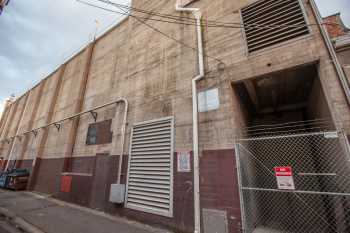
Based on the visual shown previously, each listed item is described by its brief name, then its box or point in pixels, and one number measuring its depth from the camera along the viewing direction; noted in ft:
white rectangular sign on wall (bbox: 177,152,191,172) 16.71
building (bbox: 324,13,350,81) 12.92
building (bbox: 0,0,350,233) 14.10
